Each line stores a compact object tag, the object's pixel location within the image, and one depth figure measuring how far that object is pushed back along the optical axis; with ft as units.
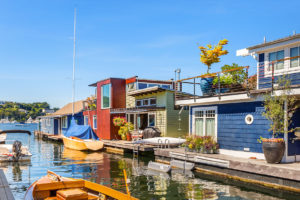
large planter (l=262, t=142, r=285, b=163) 43.75
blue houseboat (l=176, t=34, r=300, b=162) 47.91
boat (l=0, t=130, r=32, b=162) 67.56
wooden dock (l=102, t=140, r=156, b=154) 72.74
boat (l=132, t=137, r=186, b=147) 65.87
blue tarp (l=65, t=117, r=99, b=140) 93.86
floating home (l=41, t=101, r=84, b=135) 139.13
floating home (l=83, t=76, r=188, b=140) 83.25
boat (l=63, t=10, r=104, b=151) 86.86
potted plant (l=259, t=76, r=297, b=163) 43.93
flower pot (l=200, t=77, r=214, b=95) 61.01
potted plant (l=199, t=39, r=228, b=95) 61.22
